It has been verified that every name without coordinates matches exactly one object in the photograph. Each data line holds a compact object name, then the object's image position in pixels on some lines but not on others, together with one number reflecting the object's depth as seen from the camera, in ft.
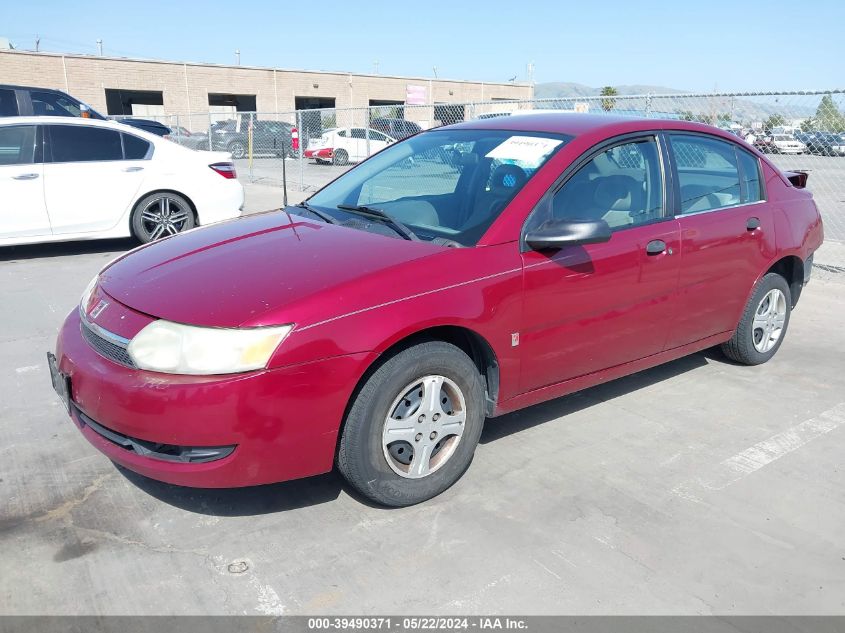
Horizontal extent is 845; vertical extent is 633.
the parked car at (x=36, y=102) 37.35
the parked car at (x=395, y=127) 71.61
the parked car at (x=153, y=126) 59.99
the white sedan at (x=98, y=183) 25.07
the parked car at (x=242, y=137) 88.12
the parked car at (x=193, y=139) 78.23
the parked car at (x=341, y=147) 84.17
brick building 123.13
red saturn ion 9.01
